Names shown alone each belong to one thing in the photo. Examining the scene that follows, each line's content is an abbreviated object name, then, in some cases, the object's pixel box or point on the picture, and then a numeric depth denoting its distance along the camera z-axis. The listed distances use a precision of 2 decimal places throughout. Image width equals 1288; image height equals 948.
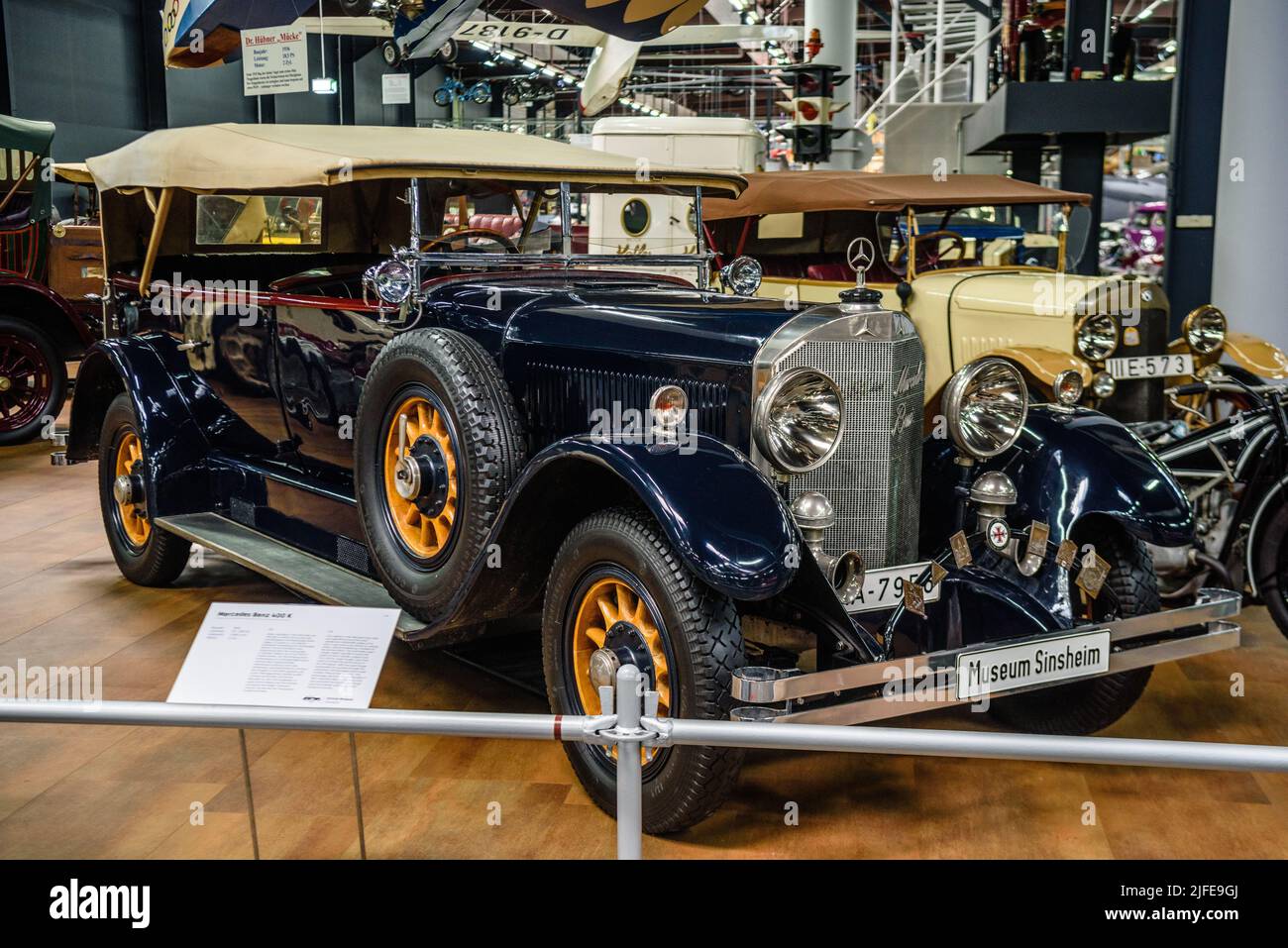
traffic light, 12.84
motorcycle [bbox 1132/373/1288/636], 4.00
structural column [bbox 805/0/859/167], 14.41
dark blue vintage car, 2.69
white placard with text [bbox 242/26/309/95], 9.09
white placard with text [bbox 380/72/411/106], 11.34
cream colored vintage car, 6.14
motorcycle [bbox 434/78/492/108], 22.61
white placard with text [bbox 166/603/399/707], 2.19
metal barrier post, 1.84
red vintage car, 8.23
